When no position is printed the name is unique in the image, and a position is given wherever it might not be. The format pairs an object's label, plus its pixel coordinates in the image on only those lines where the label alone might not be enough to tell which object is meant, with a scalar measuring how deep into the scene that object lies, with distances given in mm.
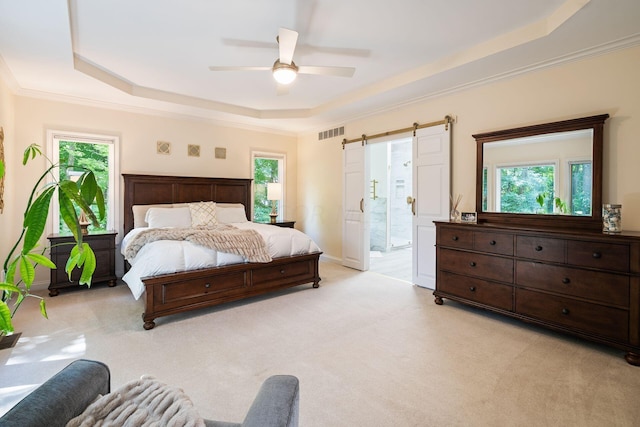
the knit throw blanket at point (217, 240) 3443
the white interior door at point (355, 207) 5266
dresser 2439
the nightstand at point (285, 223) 5898
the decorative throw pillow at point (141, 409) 917
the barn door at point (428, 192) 4137
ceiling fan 2785
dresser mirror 2953
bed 3131
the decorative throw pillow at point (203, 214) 4754
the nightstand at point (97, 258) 3920
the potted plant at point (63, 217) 834
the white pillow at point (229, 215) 5117
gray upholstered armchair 872
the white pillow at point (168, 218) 4477
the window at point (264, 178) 6223
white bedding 3102
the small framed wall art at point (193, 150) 5395
